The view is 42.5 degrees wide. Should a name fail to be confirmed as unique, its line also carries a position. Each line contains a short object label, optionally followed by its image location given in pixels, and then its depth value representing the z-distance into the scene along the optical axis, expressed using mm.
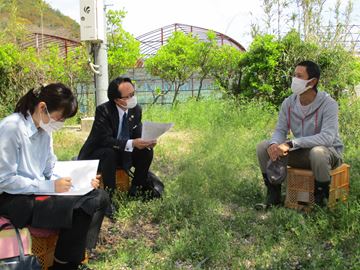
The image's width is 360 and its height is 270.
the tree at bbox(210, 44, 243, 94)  9148
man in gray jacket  3662
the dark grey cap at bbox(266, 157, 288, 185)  3827
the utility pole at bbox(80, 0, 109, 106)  6434
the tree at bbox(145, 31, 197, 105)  9625
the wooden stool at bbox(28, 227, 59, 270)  2678
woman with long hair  2564
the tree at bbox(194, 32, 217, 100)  9586
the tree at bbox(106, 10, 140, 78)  9188
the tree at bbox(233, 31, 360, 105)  7816
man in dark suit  3834
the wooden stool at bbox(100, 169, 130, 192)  4086
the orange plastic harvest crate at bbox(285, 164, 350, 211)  3781
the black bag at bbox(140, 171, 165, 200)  4062
